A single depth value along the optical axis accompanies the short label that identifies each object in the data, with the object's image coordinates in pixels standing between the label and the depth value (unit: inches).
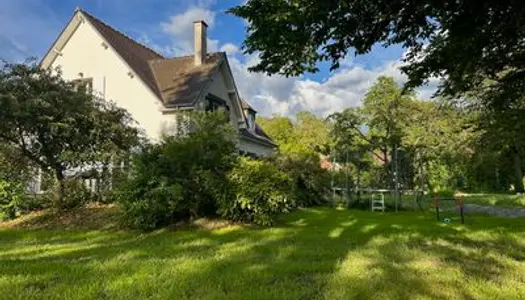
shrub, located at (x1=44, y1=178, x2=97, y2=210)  573.0
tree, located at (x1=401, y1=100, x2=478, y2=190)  1053.2
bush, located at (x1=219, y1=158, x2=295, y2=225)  449.4
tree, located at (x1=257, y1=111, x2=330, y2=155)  1761.8
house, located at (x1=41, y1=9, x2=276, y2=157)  771.4
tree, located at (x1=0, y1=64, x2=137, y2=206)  528.4
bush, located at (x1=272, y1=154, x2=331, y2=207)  721.0
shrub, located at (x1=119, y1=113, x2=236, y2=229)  441.1
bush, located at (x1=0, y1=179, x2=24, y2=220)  565.9
